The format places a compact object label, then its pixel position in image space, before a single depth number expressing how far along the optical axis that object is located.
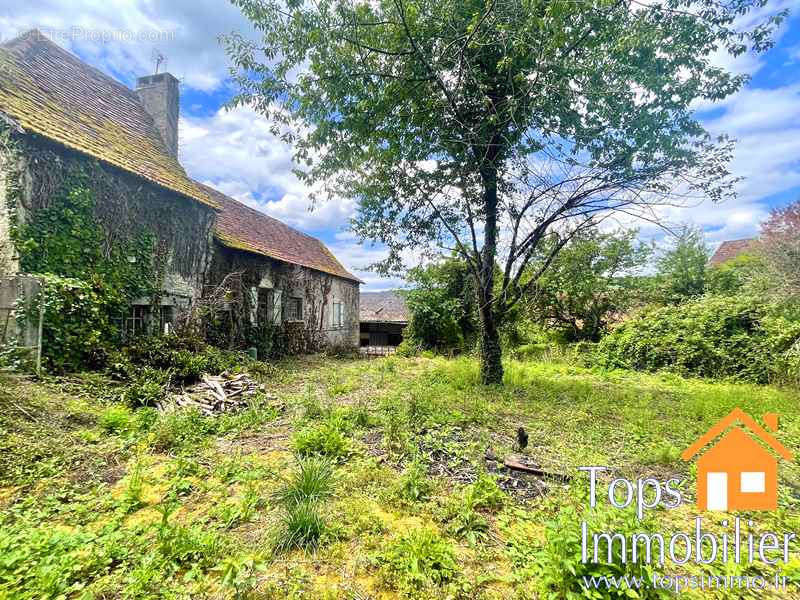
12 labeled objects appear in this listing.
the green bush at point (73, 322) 5.45
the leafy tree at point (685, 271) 12.40
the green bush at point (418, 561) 2.04
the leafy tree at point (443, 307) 14.63
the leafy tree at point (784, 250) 8.28
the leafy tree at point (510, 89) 4.58
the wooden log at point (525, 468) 3.27
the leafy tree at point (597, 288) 13.09
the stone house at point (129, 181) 5.63
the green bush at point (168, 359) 6.24
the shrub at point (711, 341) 7.83
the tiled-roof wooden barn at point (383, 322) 25.05
